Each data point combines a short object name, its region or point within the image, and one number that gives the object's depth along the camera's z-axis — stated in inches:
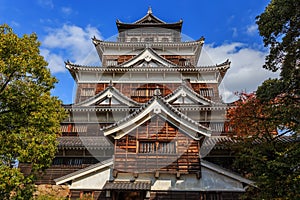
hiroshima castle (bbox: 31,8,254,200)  507.2
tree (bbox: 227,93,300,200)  343.0
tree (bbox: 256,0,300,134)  347.9
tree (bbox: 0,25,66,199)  353.1
